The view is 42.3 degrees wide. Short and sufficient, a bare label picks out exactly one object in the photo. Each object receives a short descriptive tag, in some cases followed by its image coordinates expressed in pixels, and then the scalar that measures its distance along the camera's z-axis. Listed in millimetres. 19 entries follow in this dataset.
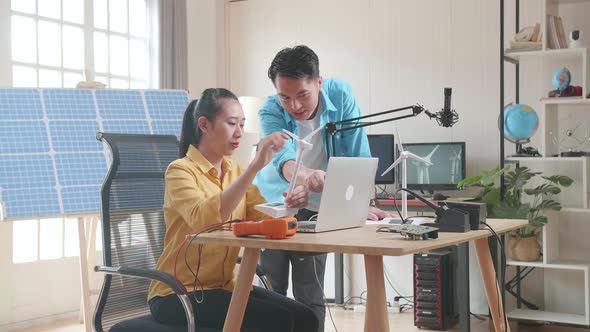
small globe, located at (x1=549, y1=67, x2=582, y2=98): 4504
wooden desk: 1796
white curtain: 5645
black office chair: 2354
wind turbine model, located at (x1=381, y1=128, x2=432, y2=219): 2535
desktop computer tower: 4715
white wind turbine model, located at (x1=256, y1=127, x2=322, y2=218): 2149
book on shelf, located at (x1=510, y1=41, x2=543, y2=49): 4562
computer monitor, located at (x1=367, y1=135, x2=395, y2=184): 5320
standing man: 2670
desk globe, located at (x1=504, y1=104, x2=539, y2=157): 4555
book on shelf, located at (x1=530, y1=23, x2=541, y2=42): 4594
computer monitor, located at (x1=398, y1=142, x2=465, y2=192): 5137
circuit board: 1960
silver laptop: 2080
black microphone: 2361
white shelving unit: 4570
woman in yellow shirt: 2150
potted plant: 4434
